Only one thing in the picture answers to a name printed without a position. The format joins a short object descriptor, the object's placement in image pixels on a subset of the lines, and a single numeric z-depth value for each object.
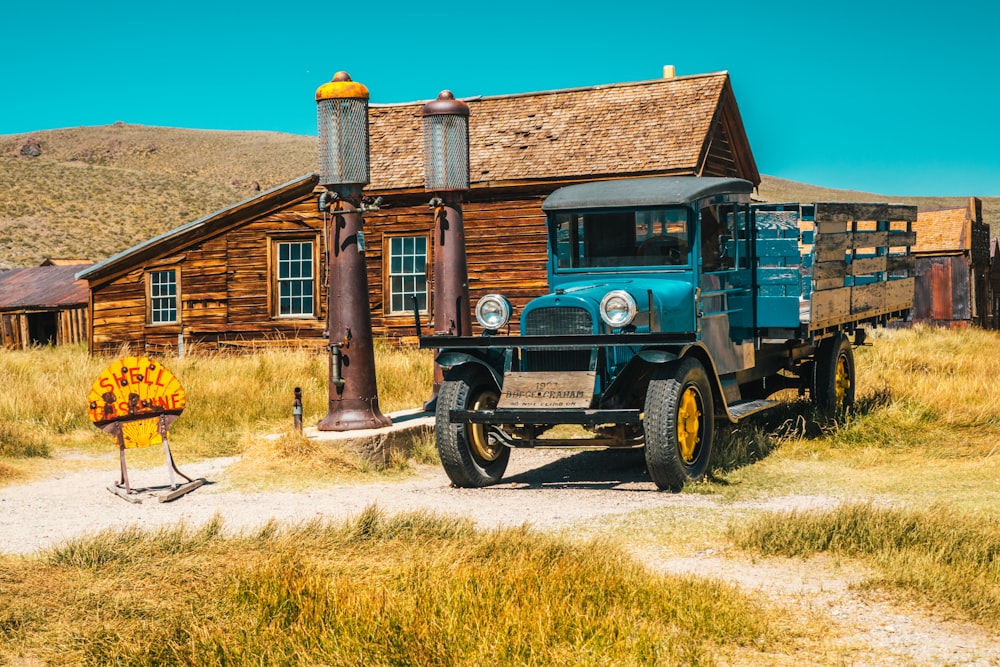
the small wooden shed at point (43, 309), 29.02
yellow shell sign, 8.84
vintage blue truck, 8.48
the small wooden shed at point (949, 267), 28.03
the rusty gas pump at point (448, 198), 12.05
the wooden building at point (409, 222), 19.00
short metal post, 10.55
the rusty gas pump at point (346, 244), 10.73
